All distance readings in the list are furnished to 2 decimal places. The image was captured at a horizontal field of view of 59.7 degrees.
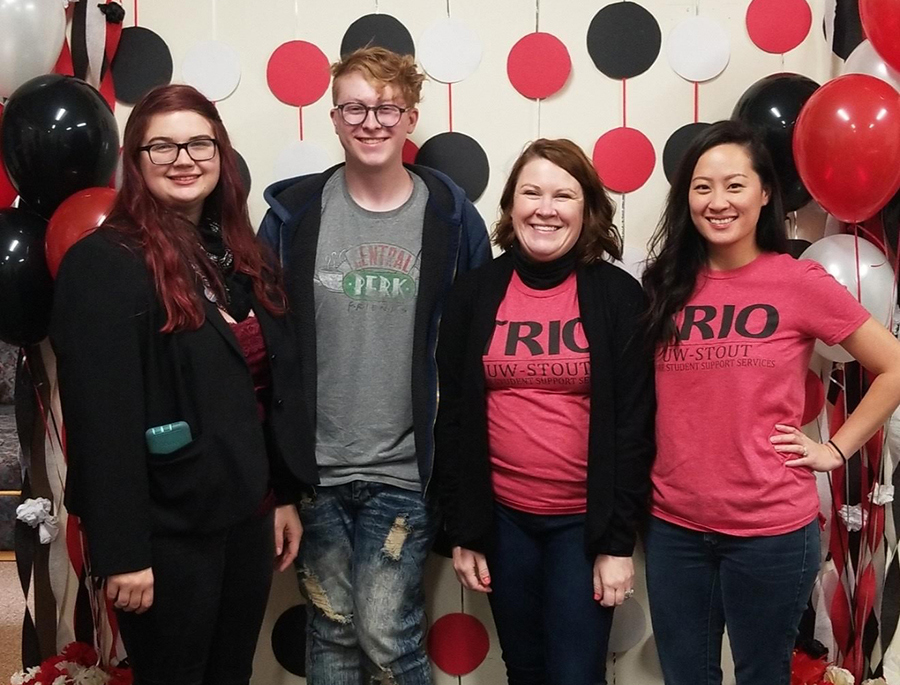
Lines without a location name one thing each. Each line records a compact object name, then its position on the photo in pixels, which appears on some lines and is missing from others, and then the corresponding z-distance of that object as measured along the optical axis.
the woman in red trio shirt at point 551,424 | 1.54
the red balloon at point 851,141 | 1.59
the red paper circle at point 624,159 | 2.01
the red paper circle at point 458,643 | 2.12
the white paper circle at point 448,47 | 1.99
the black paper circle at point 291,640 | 2.12
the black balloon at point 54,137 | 1.68
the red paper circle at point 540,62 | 1.99
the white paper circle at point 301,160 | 2.02
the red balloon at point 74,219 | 1.68
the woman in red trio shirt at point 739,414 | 1.48
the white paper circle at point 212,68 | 2.02
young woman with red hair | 1.25
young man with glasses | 1.68
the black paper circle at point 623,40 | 1.99
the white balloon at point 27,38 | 1.71
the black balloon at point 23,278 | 1.72
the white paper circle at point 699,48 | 1.98
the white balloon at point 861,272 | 1.74
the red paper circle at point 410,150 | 2.03
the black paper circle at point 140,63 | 2.01
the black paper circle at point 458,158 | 2.01
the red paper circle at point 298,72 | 2.01
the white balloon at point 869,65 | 1.72
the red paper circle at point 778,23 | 1.97
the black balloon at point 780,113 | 1.75
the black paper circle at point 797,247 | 1.95
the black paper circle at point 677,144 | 1.99
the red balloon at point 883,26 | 1.62
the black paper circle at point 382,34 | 1.99
